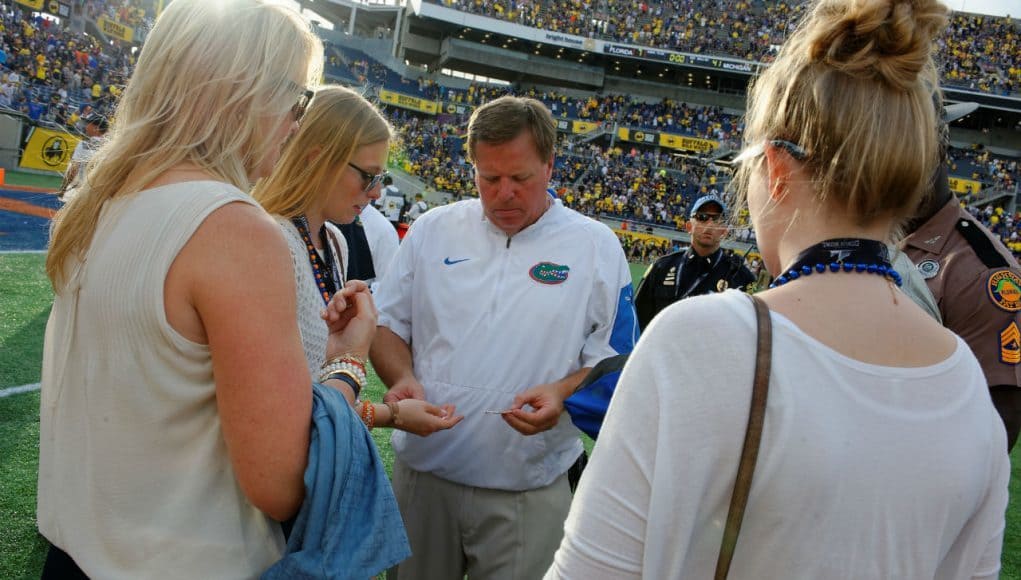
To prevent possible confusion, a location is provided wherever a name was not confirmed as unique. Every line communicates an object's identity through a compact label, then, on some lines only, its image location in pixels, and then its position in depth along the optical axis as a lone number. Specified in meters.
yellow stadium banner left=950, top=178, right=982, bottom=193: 39.28
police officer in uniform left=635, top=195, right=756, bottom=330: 5.42
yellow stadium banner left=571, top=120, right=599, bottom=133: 46.53
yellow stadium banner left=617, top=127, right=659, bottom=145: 45.72
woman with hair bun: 0.94
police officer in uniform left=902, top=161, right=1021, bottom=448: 2.62
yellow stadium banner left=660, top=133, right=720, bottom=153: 44.05
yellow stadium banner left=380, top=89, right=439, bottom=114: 48.31
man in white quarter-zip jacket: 2.47
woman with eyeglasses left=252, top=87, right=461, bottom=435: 2.06
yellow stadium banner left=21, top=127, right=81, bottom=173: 18.05
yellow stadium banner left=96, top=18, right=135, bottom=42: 33.25
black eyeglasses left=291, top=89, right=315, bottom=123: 1.46
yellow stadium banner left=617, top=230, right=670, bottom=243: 32.53
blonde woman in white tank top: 1.17
